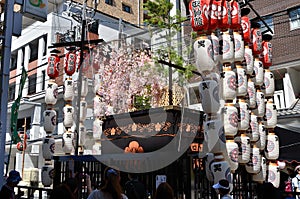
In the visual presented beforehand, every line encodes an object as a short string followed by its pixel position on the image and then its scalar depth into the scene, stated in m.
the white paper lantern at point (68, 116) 13.92
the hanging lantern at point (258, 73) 10.11
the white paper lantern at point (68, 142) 13.62
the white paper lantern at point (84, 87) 14.82
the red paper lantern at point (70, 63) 14.21
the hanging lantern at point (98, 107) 14.40
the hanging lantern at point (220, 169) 7.77
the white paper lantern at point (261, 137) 9.64
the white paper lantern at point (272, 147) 9.92
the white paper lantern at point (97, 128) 14.16
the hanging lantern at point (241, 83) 8.88
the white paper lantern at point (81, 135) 14.45
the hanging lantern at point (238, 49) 8.95
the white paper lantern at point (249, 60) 9.62
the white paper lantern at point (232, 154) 8.14
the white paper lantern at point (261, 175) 9.29
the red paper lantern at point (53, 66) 14.24
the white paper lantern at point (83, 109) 14.77
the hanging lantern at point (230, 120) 8.29
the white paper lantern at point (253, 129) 9.17
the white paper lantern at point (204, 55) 8.27
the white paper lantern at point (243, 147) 8.54
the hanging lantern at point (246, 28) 9.73
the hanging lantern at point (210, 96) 8.18
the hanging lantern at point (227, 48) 8.64
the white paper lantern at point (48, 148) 13.59
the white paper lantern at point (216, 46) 8.46
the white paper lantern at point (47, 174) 13.34
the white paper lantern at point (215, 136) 8.03
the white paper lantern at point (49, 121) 13.87
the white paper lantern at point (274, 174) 9.73
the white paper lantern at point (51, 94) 14.13
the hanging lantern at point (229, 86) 8.57
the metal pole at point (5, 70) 6.41
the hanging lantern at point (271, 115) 10.32
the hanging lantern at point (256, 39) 10.18
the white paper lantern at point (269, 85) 10.70
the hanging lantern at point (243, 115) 8.74
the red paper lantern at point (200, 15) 8.46
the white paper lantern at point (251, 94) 9.55
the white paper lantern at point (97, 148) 13.89
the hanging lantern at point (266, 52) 10.91
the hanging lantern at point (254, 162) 8.95
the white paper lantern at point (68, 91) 14.17
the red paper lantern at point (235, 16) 8.88
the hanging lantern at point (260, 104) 9.88
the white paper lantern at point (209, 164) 8.07
